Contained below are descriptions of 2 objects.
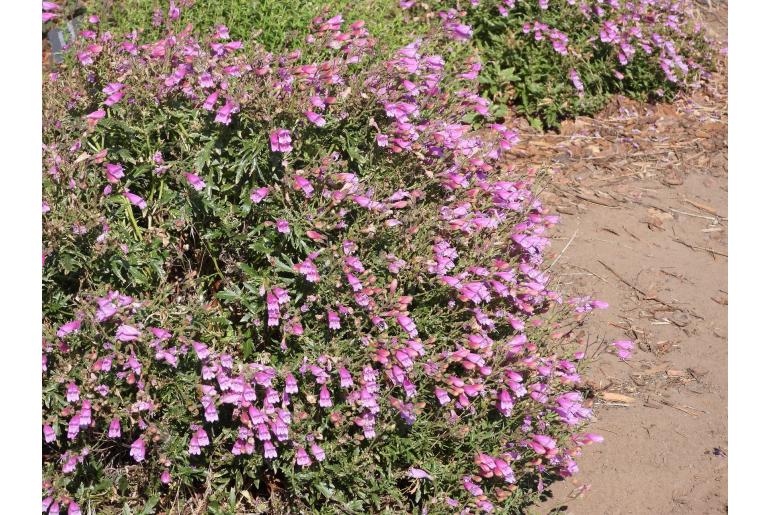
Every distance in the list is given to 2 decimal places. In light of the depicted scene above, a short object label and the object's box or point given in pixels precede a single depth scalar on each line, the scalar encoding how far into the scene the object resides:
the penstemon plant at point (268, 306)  3.13
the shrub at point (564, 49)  6.42
